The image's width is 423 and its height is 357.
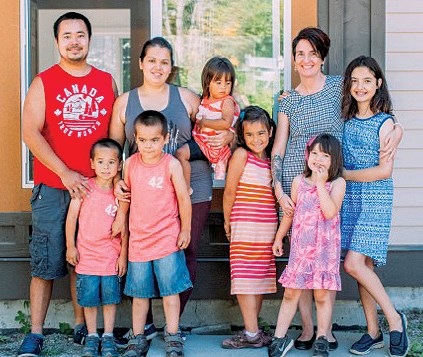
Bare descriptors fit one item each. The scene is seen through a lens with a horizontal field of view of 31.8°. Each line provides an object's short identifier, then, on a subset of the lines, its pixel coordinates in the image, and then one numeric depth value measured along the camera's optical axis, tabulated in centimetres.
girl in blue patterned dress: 435
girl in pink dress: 419
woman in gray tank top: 441
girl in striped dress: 446
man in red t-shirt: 445
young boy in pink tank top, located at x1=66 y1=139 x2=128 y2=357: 439
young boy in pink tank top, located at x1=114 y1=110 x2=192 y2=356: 427
